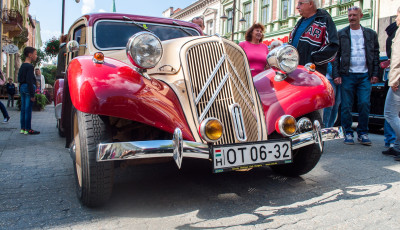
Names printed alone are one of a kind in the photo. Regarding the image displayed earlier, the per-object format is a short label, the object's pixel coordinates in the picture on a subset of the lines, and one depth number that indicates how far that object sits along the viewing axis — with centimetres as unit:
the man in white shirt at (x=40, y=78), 1143
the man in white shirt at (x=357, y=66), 466
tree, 3540
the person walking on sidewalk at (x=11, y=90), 1333
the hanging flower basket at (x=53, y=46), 1075
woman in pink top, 438
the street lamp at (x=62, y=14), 1761
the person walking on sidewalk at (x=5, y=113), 693
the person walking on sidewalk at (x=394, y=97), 376
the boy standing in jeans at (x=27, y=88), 589
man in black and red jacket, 403
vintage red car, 209
